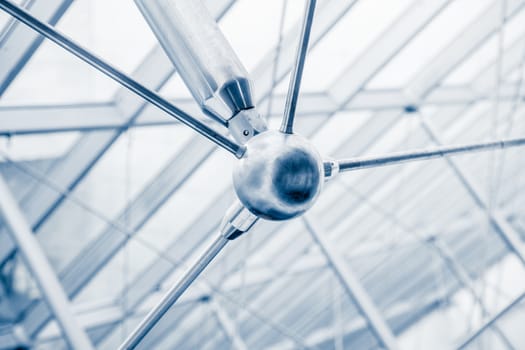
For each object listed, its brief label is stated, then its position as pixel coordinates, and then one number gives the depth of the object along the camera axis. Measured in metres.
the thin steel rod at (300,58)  1.86
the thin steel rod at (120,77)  1.65
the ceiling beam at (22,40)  3.47
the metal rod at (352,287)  5.19
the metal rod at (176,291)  2.13
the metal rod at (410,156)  2.17
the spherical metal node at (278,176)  1.87
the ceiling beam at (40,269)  3.73
